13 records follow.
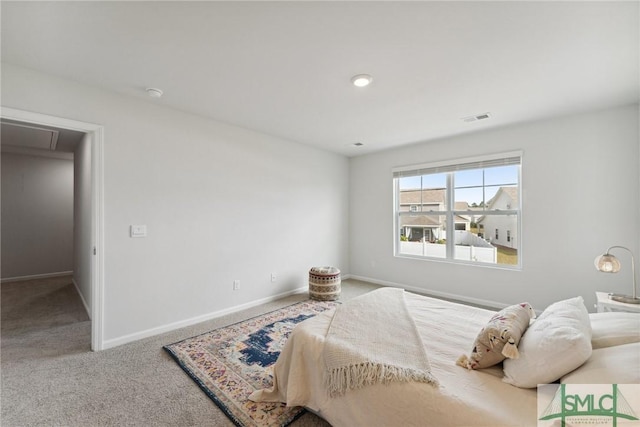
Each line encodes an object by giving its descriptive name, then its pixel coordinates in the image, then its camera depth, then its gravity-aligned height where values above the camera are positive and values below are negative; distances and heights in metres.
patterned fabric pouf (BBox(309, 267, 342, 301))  3.90 -1.05
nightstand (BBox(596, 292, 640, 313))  2.27 -0.80
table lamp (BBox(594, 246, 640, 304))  2.28 -0.44
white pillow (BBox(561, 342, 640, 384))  0.99 -0.61
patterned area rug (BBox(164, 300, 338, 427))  1.72 -1.28
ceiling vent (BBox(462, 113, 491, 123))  3.16 +1.19
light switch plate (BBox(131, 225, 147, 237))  2.72 -0.18
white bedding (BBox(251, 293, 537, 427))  1.09 -0.80
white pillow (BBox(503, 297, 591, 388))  1.12 -0.60
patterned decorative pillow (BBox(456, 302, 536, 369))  1.29 -0.64
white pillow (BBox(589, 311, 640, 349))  1.30 -0.60
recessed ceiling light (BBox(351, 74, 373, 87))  2.29 +1.19
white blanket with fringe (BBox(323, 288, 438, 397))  1.32 -0.77
